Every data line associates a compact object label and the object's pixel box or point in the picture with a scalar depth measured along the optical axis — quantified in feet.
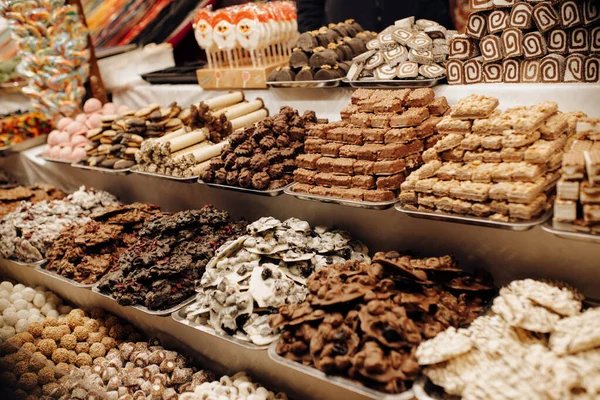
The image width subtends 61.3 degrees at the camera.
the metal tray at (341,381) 5.56
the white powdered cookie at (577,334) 5.29
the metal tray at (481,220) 6.23
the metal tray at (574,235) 5.72
